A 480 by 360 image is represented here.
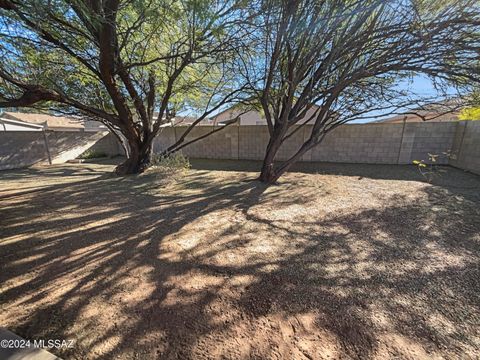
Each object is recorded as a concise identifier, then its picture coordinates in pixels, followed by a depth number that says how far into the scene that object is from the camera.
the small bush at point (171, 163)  5.60
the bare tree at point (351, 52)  3.01
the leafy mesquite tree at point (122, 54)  2.97
